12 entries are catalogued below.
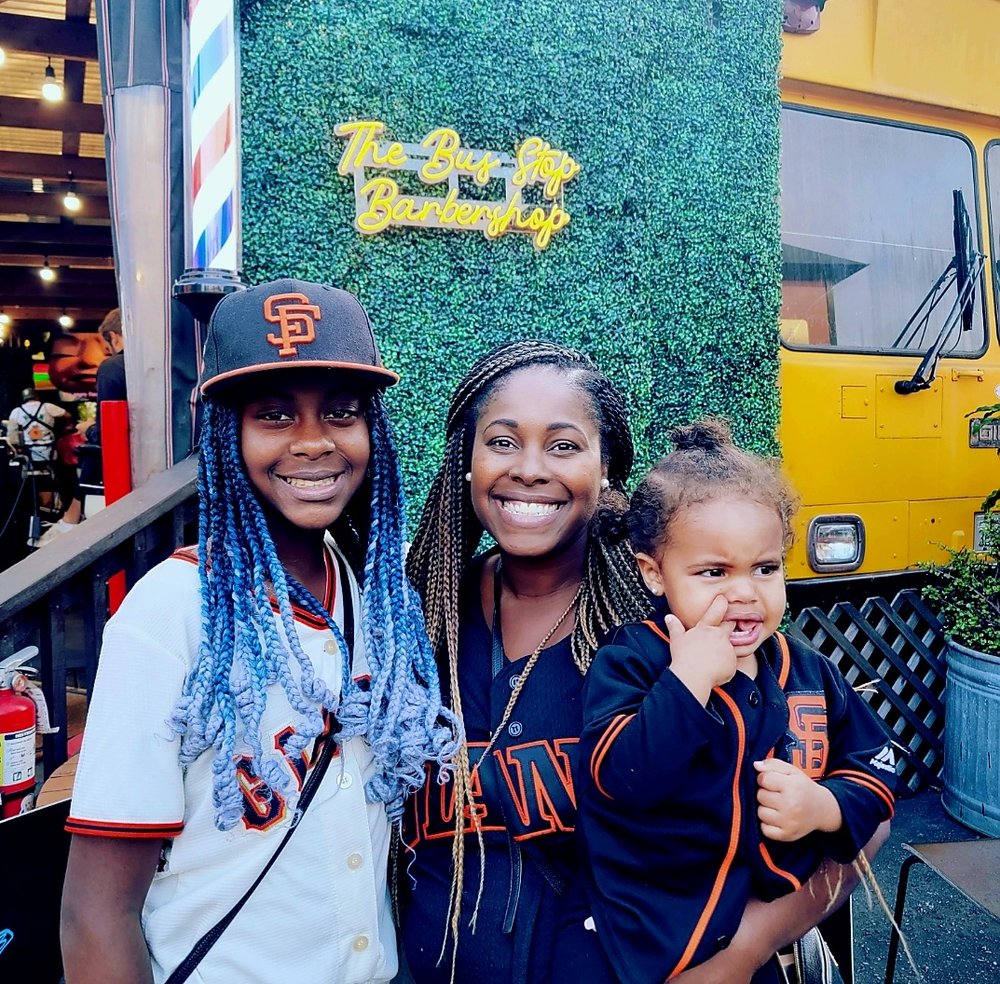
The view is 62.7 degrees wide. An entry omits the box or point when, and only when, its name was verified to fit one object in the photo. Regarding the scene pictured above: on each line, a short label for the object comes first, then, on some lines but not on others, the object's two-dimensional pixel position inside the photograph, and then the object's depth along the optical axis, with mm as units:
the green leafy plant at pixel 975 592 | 3852
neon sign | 3420
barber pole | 2748
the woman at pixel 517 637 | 1566
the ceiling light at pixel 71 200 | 7922
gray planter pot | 3762
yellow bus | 3961
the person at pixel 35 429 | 9617
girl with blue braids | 1267
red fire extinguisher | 2104
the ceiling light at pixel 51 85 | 5654
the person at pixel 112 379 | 4527
